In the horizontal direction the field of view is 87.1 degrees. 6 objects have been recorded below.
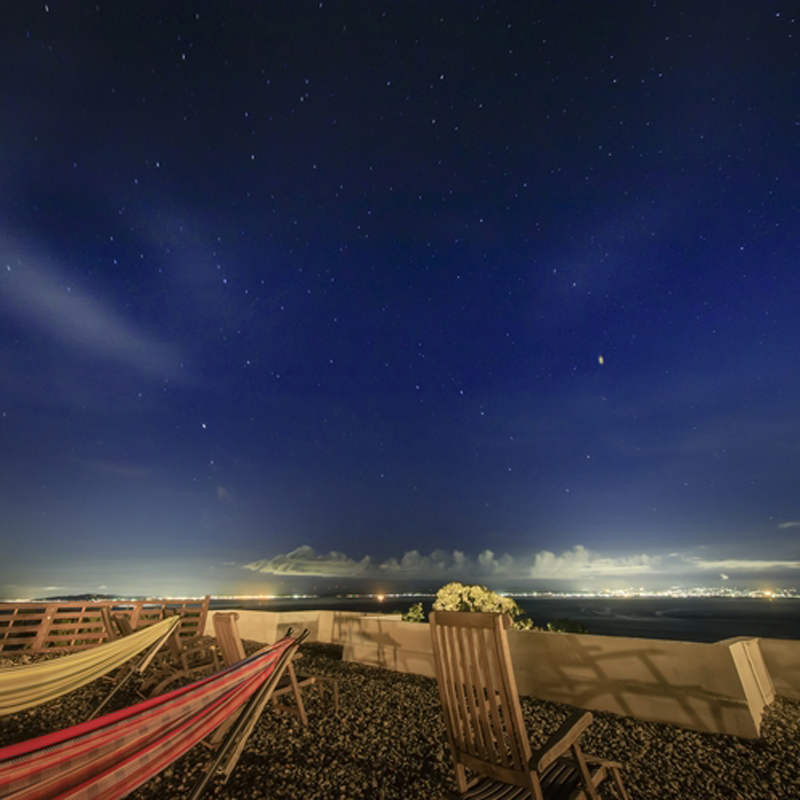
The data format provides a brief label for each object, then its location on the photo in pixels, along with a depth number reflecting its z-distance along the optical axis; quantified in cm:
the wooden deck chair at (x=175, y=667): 546
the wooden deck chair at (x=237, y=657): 438
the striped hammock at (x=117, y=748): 165
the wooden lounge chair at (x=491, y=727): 209
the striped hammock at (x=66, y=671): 370
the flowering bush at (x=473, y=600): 706
